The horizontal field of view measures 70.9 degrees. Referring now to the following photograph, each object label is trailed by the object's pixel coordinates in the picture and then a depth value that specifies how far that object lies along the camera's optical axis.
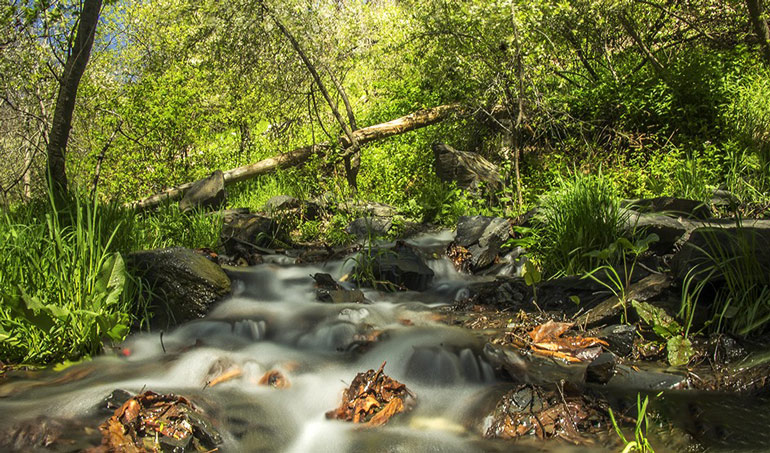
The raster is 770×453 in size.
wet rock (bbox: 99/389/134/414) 2.79
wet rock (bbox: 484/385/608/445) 2.76
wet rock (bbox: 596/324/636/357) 3.82
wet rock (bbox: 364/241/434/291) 6.05
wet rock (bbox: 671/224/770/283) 3.87
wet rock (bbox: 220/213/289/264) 7.07
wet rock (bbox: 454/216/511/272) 6.73
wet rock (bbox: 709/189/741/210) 7.03
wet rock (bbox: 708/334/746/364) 3.49
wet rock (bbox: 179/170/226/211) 8.71
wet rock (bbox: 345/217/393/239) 7.95
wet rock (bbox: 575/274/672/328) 4.21
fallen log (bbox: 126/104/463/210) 9.39
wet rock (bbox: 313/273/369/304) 5.33
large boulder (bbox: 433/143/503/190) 9.34
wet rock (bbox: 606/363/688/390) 3.25
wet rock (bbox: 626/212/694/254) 5.46
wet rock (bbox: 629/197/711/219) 6.13
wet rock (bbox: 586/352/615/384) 3.29
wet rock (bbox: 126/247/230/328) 4.54
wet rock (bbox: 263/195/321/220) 8.52
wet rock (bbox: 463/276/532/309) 5.07
